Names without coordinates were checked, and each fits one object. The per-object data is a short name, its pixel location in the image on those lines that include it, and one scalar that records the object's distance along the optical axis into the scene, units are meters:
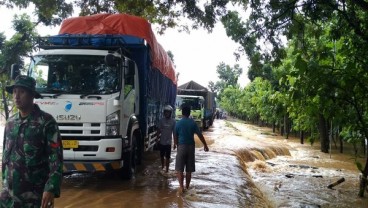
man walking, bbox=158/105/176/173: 9.52
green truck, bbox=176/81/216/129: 26.17
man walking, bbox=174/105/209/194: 7.92
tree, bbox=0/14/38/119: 17.11
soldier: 3.23
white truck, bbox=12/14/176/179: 7.42
